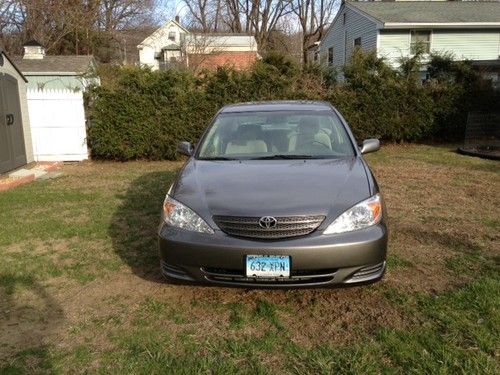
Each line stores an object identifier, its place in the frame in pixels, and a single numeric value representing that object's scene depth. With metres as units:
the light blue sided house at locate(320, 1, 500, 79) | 22.97
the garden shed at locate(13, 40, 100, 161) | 10.54
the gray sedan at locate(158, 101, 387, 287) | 3.15
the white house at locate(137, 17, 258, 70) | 28.73
